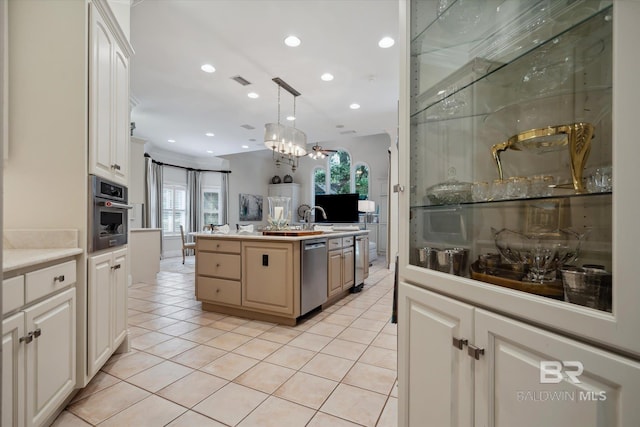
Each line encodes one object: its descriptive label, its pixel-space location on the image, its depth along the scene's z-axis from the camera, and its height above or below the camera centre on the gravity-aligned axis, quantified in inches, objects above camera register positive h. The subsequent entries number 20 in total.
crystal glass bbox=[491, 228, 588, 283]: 37.0 -4.8
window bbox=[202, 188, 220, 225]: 360.2 +7.2
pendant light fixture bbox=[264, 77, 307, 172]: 159.8 +40.3
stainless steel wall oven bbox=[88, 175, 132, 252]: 66.5 -0.6
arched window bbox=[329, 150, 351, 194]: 392.8 +52.8
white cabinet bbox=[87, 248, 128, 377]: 65.8 -22.8
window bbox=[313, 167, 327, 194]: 407.8 +44.0
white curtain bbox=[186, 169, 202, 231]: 346.6 +13.6
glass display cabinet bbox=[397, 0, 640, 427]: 25.5 +0.2
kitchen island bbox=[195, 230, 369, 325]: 113.4 -24.9
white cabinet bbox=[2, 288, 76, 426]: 44.8 -24.9
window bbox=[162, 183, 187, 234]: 326.0 +5.1
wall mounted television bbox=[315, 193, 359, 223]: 365.6 +7.0
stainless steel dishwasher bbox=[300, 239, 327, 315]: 115.5 -25.2
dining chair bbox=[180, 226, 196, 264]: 259.7 -29.5
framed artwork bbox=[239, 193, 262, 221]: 384.5 +6.6
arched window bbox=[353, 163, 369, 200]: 377.7 +41.6
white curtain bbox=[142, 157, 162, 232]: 295.9 +17.0
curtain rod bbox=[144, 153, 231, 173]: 299.5 +50.2
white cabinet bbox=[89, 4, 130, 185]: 66.1 +26.7
